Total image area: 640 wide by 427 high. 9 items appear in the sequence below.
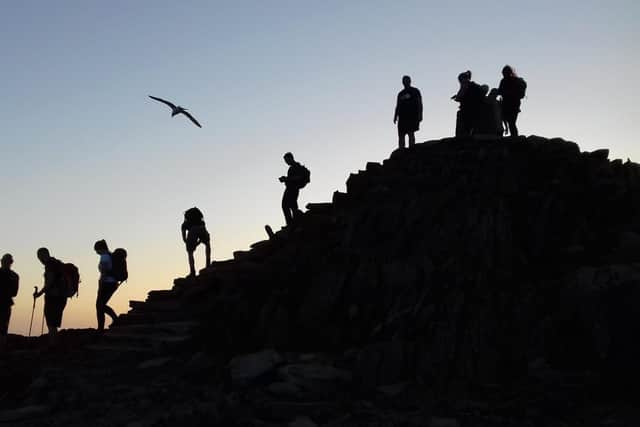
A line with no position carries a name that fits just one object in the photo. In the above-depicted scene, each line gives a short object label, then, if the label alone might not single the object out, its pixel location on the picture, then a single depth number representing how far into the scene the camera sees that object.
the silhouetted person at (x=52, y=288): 14.39
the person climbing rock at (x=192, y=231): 17.48
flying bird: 23.23
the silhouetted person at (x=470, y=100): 17.47
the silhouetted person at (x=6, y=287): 14.16
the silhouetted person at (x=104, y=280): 15.11
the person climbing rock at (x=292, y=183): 17.77
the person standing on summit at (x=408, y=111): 17.44
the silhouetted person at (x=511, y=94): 17.14
